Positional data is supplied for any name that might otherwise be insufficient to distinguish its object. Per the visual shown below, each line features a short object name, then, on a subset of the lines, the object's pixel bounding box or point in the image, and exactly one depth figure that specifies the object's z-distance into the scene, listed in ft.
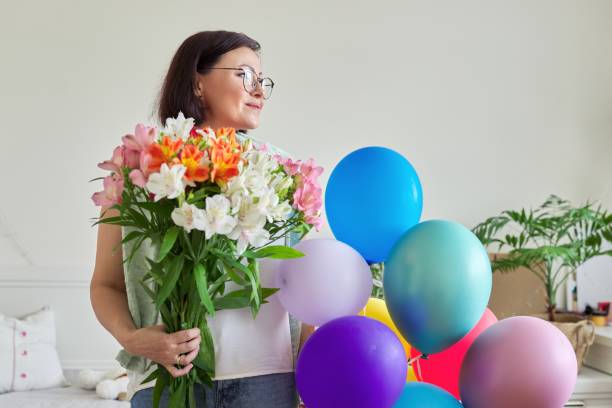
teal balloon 3.88
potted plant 10.25
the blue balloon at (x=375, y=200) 4.34
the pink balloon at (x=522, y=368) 3.84
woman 3.48
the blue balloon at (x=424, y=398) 3.94
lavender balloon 3.93
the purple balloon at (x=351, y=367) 3.59
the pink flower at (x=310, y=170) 3.51
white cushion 9.62
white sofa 8.72
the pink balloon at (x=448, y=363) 4.40
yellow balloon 4.72
